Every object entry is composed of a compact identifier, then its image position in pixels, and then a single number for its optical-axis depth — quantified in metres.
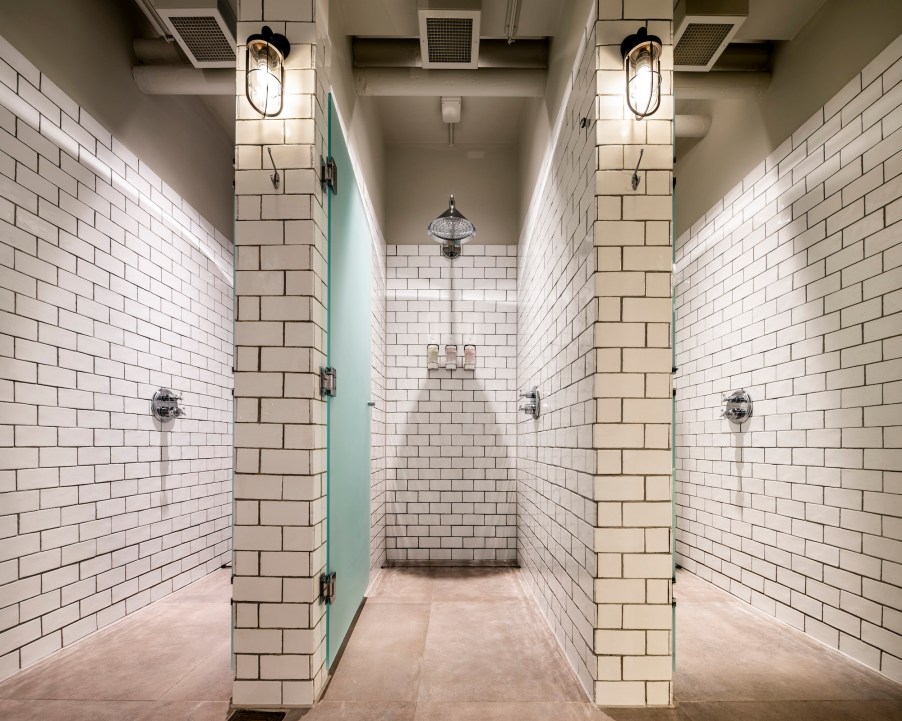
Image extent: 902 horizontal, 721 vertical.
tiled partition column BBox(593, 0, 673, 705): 2.03
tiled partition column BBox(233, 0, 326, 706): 2.04
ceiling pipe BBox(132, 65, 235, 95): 3.12
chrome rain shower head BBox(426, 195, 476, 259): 3.97
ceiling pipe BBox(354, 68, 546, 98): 3.35
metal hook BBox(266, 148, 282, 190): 2.12
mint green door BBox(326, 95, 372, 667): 2.38
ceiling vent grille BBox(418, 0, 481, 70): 2.70
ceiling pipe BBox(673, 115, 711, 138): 3.81
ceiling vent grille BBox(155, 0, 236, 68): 2.59
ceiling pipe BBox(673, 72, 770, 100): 3.15
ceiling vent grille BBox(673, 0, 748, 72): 2.65
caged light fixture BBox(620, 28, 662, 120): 1.98
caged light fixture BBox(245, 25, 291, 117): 2.02
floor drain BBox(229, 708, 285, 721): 1.94
